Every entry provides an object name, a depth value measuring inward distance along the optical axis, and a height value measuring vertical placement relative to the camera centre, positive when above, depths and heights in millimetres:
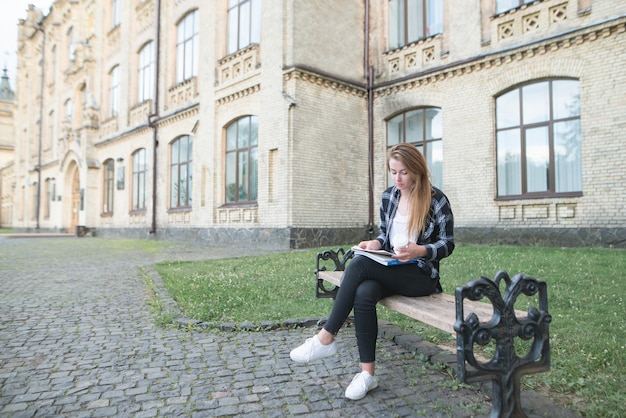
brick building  10172 +3060
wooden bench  2086 -595
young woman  2750 -347
